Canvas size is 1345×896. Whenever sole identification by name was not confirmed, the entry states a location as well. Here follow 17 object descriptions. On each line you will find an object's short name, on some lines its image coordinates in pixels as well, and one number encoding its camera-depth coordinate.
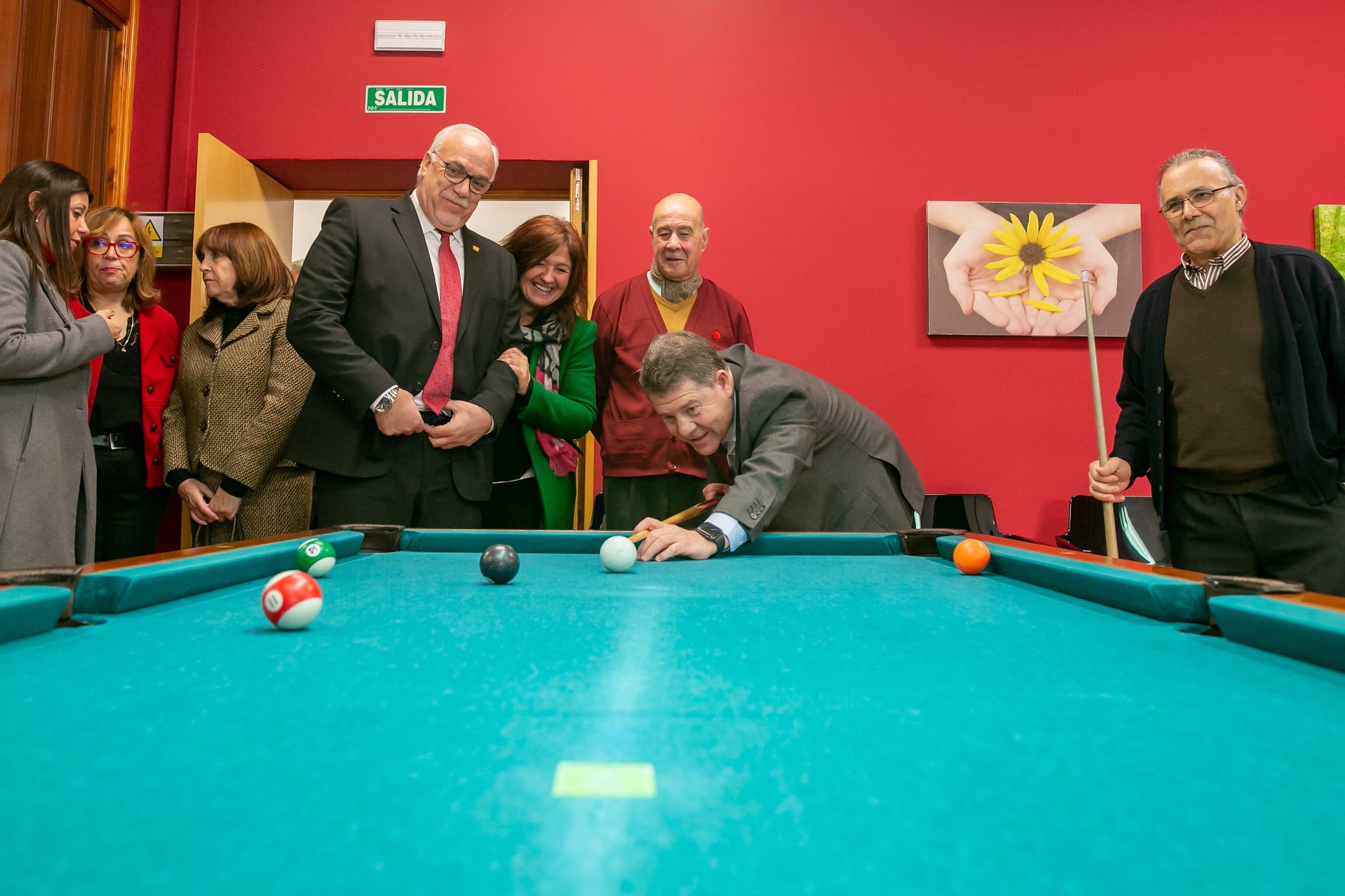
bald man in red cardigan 2.76
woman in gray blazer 2.04
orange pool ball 1.60
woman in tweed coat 2.56
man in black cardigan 1.85
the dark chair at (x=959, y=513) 3.59
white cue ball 1.58
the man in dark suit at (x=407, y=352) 2.16
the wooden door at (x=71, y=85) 3.06
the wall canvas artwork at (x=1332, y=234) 3.76
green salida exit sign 3.78
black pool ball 1.43
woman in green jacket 2.59
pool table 0.45
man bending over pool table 1.91
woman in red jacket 2.60
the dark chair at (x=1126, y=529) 3.37
